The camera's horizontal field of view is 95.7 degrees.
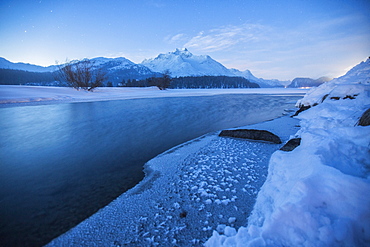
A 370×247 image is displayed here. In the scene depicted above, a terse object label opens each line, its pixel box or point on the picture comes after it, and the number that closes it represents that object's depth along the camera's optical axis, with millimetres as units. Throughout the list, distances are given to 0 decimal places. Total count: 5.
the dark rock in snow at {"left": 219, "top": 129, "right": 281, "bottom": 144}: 5648
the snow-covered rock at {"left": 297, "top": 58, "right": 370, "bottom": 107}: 8275
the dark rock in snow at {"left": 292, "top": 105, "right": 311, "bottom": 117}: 11020
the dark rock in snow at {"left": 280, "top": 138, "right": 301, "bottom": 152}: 4055
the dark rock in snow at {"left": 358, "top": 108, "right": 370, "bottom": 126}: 3258
